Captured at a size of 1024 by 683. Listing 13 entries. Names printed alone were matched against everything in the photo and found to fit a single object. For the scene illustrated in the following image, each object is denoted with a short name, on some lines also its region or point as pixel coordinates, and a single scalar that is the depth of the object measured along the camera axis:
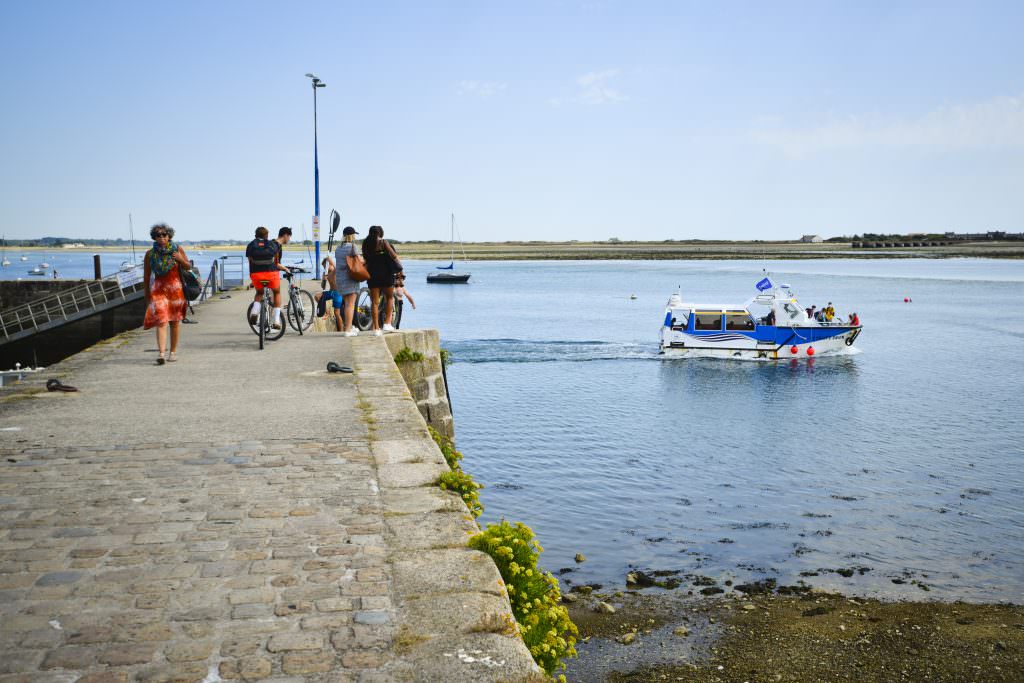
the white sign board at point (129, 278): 33.47
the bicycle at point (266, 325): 13.98
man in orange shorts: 14.50
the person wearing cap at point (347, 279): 15.47
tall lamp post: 36.75
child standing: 16.72
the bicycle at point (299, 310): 16.04
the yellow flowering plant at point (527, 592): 5.11
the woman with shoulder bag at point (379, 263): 15.19
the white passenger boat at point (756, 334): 42.22
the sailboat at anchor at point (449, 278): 114.58
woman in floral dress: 11.95
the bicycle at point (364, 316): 18.00
